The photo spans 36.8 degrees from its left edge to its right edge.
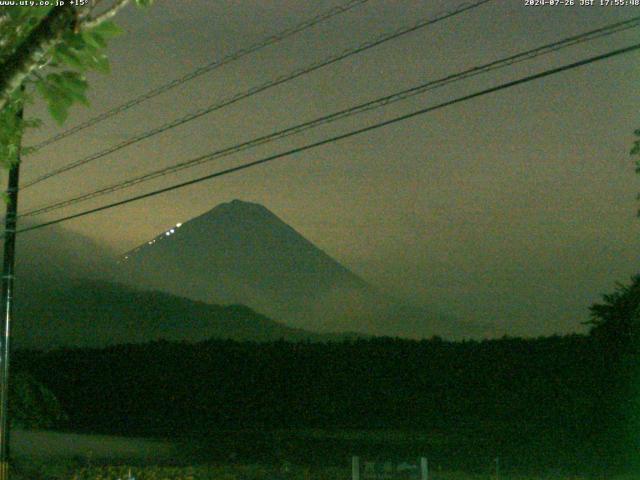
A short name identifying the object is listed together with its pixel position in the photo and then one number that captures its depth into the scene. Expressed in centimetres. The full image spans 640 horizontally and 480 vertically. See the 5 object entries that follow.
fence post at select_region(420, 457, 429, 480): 1241
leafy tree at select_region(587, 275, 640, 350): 2509
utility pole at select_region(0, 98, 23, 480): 1652
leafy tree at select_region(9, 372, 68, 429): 2709
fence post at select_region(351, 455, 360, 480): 1275
